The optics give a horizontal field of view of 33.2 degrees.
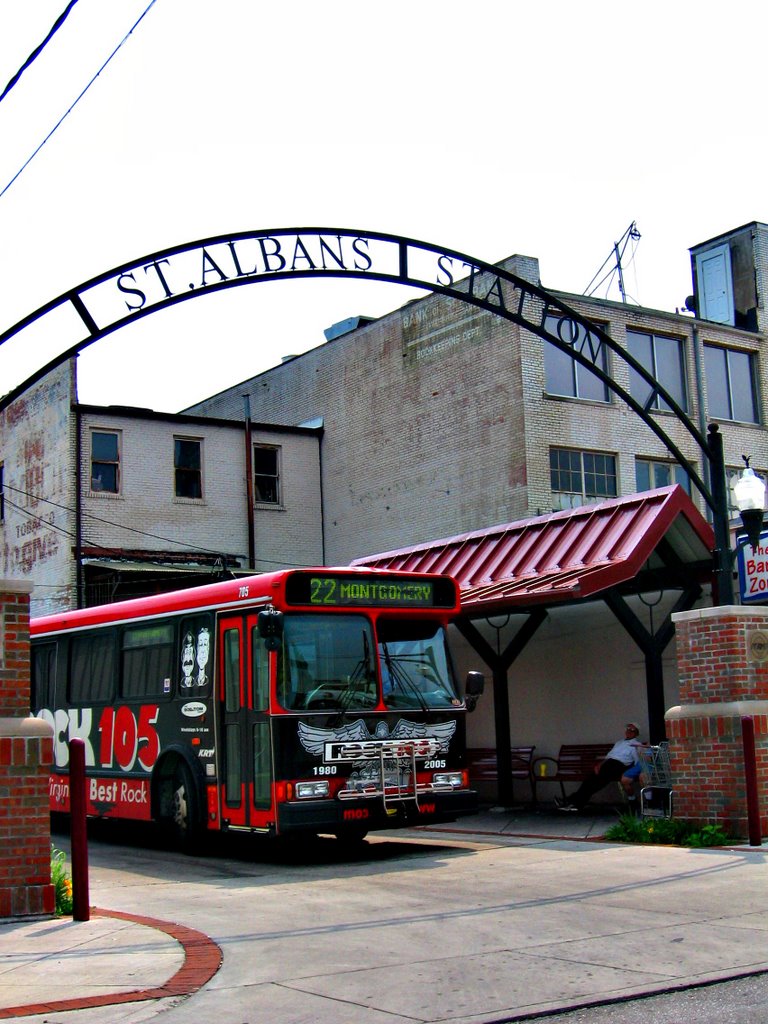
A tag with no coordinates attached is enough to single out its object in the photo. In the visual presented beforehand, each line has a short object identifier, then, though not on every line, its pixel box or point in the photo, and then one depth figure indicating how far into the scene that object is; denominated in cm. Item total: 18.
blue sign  1681
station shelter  1639
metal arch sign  1213
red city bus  1280
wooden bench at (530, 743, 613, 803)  1834
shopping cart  1502
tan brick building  2956
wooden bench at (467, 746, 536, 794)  1948
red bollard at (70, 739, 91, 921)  949
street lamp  1411
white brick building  3108
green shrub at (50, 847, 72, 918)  994
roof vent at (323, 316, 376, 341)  3994
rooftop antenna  3431
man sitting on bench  1622
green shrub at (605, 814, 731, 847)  1312
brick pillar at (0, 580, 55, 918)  955
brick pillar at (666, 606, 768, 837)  1330
